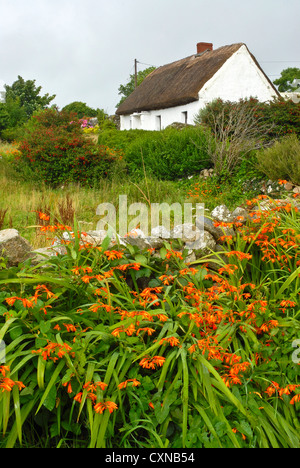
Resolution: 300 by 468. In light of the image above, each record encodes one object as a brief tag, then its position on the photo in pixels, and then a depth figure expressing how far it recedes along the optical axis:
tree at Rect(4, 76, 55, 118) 32.84
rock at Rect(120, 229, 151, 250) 3.86
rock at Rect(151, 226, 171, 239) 4.15
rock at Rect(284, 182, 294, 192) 8.47
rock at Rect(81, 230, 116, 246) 3.91
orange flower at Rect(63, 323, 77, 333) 2.77
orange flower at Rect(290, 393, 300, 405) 2.77
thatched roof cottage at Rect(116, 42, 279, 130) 19.95
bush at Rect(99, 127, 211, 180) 10.80
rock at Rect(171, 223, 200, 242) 4.19
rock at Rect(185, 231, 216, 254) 4.25
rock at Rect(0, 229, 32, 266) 3.61
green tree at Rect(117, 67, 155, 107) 48.41
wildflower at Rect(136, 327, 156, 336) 2.75
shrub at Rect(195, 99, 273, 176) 10.15
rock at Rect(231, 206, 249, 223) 4.54
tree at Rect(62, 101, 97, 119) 40.69
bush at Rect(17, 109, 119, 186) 9.86
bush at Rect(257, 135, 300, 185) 8.31
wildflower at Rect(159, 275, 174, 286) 3.28
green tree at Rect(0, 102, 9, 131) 23.39
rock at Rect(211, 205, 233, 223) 4.63
